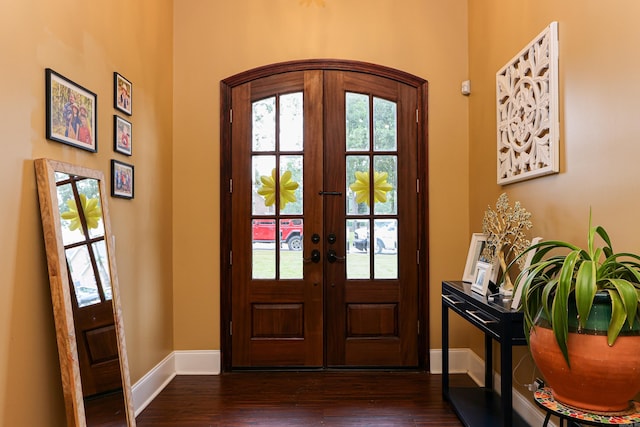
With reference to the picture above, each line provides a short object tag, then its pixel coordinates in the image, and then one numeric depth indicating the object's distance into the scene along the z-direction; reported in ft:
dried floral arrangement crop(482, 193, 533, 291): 8.21
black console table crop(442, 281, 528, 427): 6.84
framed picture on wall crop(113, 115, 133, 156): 8.79
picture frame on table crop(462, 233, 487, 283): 9.84
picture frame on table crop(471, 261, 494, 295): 8.41
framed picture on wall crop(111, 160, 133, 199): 8.66
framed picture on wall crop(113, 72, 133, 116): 8.77
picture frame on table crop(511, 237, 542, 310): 7.00
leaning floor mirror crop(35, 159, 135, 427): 6.23
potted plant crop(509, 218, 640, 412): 4.80
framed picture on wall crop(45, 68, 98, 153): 6.55
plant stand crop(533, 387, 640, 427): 4.95
